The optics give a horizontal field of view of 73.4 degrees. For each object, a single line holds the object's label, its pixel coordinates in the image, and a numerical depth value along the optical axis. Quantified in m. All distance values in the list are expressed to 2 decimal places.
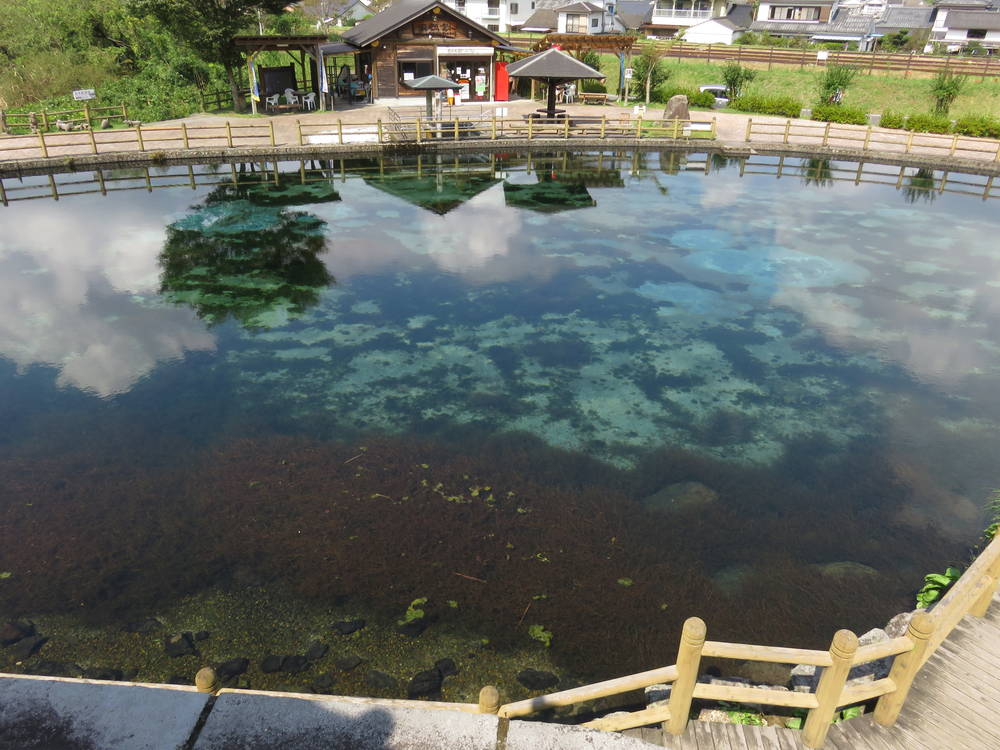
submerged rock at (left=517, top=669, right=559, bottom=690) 6.51
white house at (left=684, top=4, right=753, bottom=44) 66.69
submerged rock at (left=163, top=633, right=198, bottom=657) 6.77
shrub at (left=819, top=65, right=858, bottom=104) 36.12
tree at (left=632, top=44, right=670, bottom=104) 38.69
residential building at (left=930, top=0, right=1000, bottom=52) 69.88
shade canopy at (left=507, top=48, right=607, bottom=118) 26.55
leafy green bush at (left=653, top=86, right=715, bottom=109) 38.28
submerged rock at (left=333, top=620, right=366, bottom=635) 7.06
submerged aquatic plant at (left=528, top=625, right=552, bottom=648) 7.02
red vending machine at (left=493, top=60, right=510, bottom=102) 37.75
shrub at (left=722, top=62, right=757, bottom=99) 39.56
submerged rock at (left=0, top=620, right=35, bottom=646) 6.85
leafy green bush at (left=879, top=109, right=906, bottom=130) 32.28
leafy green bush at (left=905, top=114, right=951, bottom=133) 30.97
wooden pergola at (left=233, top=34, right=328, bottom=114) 30.11
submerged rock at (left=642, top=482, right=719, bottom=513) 8.98
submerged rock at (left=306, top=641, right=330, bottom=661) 6.73
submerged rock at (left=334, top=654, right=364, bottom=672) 6.64
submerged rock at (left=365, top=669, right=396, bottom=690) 6.45
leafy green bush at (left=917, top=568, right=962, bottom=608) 7.47
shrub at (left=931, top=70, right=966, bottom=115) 34.72
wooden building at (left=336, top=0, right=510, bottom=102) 34.80
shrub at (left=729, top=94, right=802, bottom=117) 35.81
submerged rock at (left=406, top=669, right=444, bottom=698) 6.37
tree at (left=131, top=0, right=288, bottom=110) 29.72
